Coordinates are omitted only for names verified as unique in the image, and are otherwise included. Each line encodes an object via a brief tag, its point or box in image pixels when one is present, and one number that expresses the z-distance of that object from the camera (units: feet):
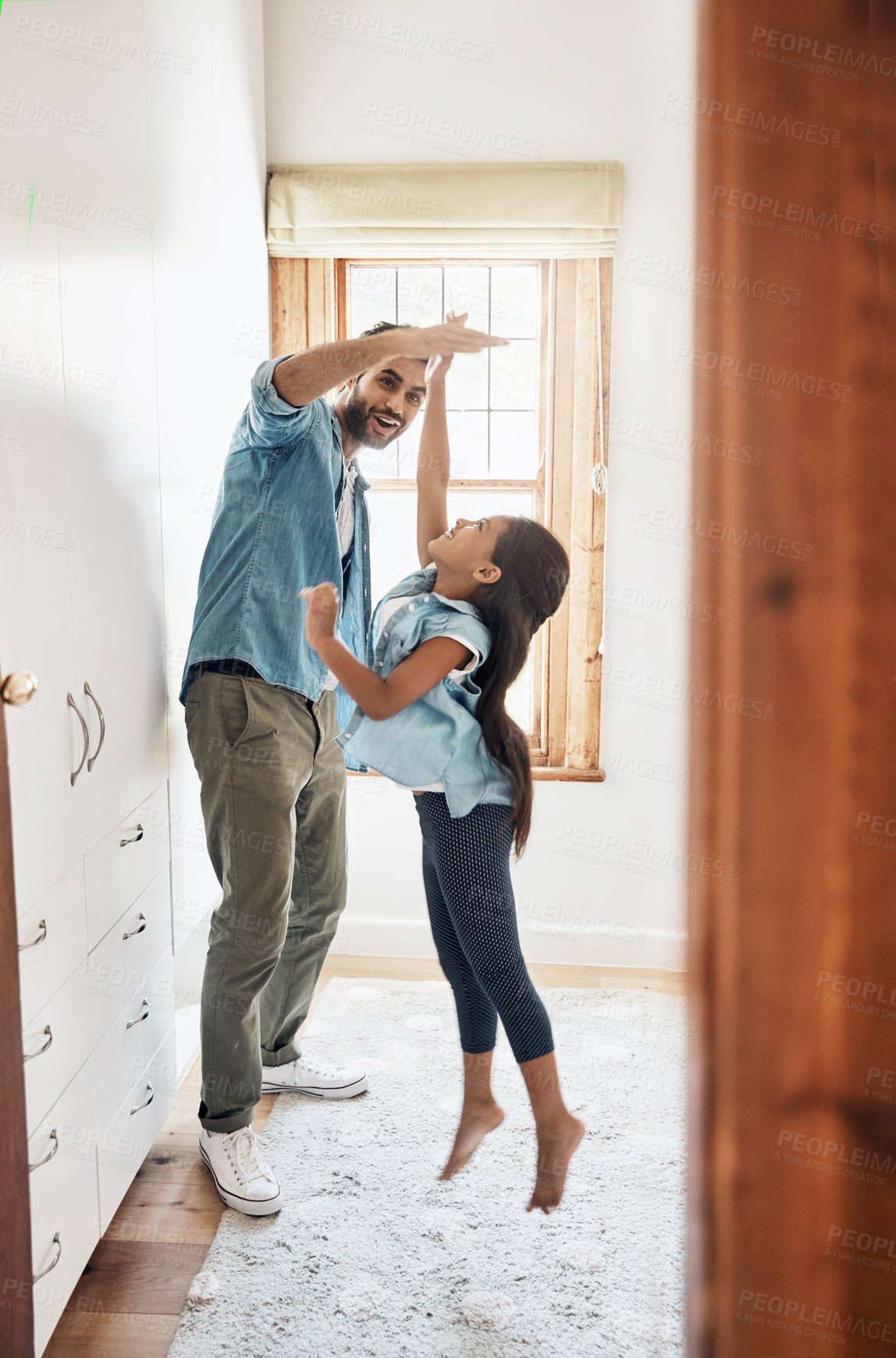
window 8.61
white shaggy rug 4.88
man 5.59
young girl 5.10
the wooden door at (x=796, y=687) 1.43
